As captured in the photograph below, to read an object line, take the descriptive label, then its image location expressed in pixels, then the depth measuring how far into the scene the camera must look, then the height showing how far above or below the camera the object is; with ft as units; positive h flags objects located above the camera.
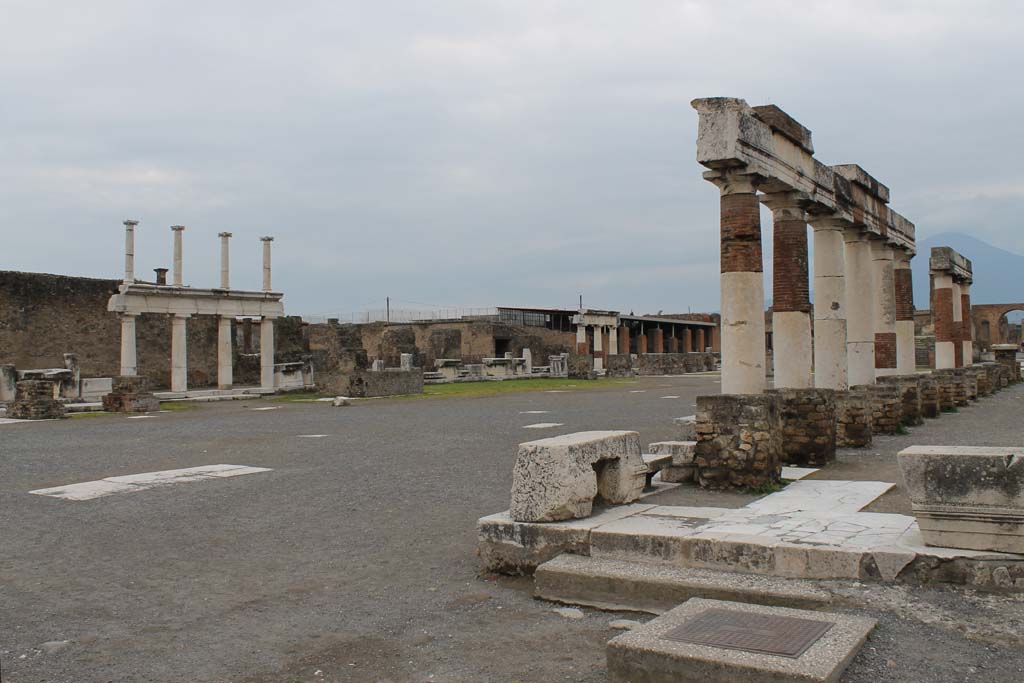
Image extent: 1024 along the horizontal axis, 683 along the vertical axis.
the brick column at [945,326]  66.49 +3.11
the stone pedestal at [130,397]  73.20 -2.61
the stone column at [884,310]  47.83 +3.24
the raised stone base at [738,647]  11.66 -4.41
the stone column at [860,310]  43.06 +2.91
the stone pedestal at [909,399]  46.06 -2.04
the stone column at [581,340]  149.89 +4.85
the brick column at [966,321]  74.28 +3.97
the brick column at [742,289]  27.99 +2.64
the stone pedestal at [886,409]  42.73 -2.41
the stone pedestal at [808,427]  31.91 -2.52
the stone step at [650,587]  15.34 -4.44
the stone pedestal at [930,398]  51.31 -2.22
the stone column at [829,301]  37.99 +3.03
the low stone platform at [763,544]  15.66 -3.88
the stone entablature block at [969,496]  15.53 -2.62
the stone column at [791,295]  33.37 +2.95
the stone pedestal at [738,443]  25.81 -2.55
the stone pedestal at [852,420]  37.70 -2.65
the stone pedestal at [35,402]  65.31 -2.70
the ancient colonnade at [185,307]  89.97 +7.45
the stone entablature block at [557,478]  19.34 -2.76
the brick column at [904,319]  52.97 +3.03
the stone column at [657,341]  195.17 +6.00
